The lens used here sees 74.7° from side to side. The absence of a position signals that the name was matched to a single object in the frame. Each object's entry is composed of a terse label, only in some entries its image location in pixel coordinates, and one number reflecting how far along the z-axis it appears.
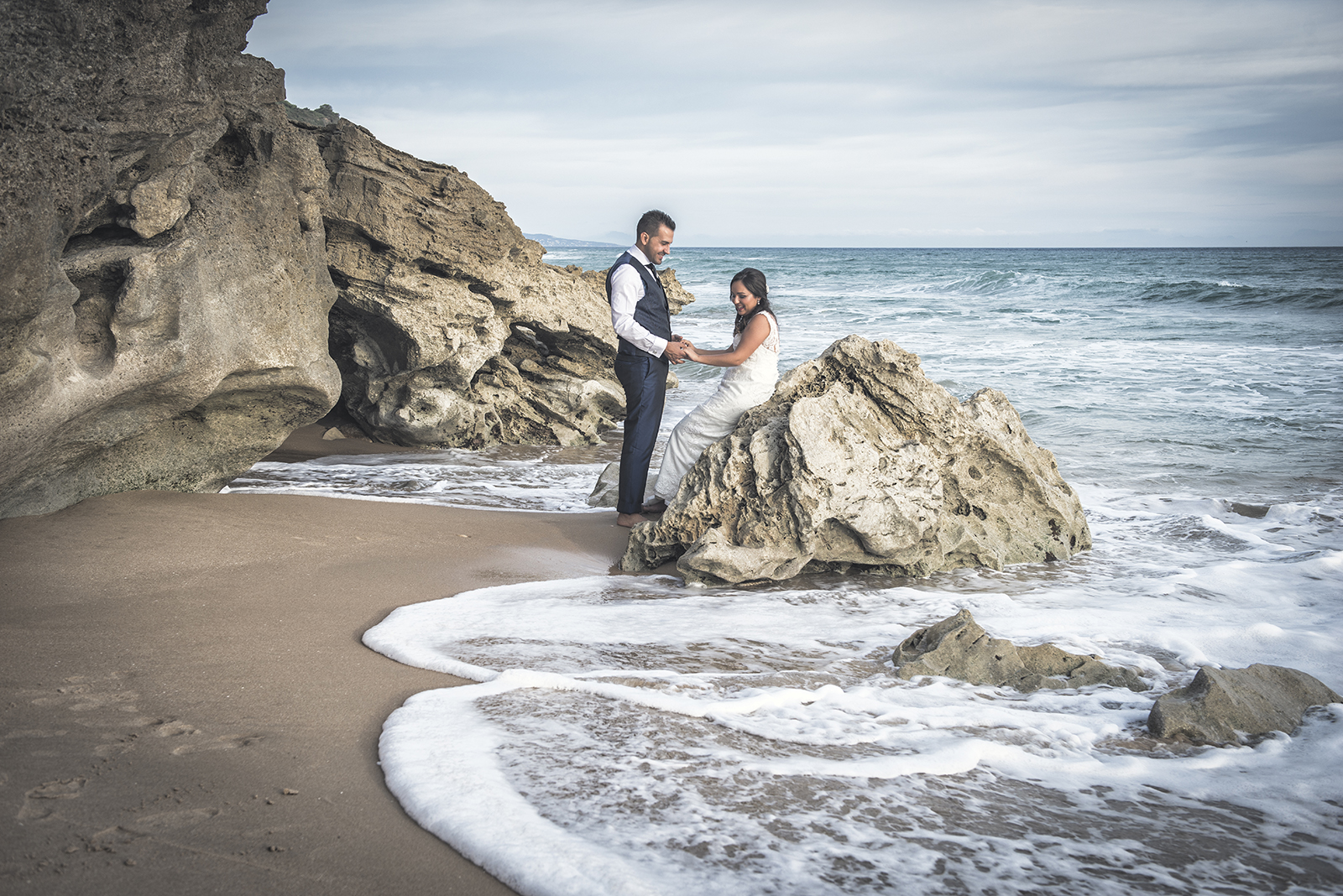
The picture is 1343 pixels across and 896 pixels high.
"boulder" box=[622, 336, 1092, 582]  5.06
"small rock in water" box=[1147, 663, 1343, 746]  3.17
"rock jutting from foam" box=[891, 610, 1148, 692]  3.65
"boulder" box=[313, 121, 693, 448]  8.03
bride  5.82
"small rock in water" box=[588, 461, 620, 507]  6.99
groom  6.04
